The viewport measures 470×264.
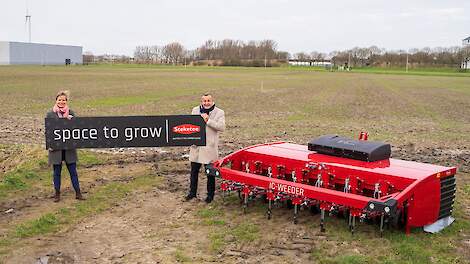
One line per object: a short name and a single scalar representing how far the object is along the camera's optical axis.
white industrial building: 148.88
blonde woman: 8.62
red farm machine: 7.33
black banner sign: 8.54
